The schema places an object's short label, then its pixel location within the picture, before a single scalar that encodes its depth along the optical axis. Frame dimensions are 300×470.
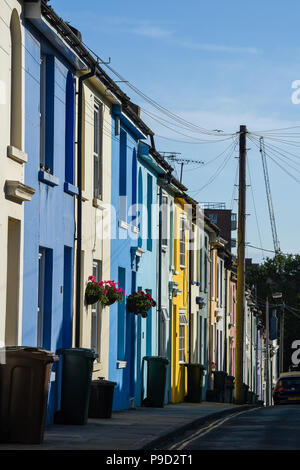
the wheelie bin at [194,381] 33.47
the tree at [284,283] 82.25
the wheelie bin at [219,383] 40.19
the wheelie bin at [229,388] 42.29
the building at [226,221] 58.63
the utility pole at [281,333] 77.07
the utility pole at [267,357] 57.87
